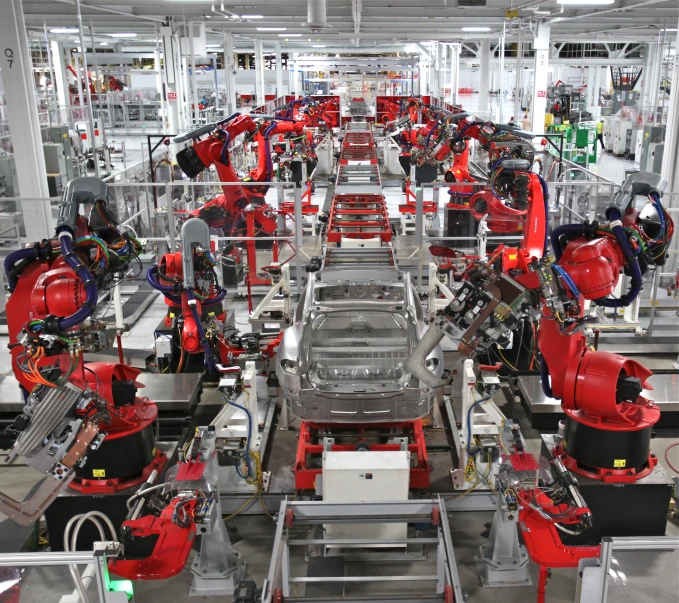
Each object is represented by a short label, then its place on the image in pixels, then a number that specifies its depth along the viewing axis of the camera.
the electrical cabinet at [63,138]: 17.00
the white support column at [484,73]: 24.47
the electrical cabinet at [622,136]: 23.39
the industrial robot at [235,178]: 9.81
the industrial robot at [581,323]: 4.59
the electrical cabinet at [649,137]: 17.25
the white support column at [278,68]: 29.24
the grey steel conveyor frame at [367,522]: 4.01
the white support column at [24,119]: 8.85
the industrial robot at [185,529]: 4.20
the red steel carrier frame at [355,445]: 5.54
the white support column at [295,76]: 28.28
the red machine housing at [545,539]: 4.27
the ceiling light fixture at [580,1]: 9.06
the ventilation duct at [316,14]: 8.85
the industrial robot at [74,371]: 4.64
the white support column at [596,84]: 30.87
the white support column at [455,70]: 24.84
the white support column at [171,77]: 16.39
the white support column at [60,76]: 22.98
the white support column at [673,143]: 10.22
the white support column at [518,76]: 15.11
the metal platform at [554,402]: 6.57
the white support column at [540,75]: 16.05
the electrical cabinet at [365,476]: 4.90
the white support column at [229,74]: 20.59
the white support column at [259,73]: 26.63
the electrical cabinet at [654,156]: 15.63
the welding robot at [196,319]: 6.55
